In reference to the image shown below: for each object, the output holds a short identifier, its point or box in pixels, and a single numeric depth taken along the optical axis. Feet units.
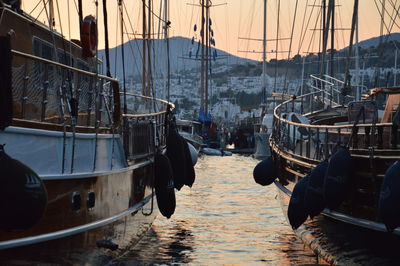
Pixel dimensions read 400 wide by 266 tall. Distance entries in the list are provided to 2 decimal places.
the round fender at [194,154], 64.53
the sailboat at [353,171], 34.81
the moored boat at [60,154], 25.35
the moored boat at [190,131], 159.02
